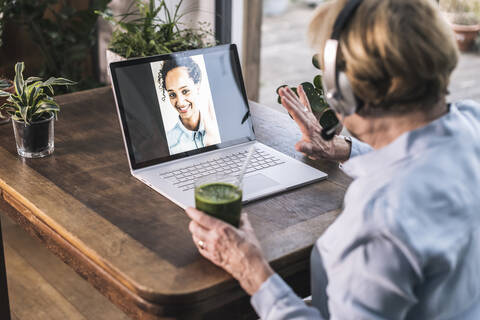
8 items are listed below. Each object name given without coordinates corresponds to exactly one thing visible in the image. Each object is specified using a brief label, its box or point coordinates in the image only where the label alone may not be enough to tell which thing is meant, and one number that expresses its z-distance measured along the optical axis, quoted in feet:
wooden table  3.40
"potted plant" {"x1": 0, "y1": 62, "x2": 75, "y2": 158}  4.85
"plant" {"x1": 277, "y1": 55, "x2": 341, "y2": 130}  5.11
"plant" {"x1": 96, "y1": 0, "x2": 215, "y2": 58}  6.67
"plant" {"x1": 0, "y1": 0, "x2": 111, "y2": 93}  9.71
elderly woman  2.85
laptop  4.62
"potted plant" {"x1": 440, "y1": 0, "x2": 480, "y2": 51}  9.53
